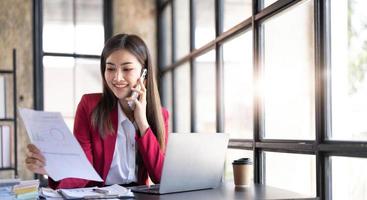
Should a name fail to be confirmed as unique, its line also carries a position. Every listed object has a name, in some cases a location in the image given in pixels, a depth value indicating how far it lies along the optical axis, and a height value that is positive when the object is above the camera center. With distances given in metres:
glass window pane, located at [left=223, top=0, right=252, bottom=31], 3.08 +0.66
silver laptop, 1.60 -0.20
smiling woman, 1.90 -0.07
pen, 1.56 -0.28
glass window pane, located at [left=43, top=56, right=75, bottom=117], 5.30 +0.27
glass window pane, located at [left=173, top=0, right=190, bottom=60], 4.59 +0.81
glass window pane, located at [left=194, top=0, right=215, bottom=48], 3.84 +0.72
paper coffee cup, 1.84 -0.26
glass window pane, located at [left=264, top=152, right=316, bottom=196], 2.28 -0.35
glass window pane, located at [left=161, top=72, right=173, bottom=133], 5.27 +0.17
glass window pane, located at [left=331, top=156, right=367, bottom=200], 1.90 -0.31
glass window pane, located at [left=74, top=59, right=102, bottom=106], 5.45 +0.36
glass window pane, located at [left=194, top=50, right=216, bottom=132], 3.81 +0.12
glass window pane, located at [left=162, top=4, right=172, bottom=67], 5.31 +0.85
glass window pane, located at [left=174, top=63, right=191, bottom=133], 4.56 +0.09
